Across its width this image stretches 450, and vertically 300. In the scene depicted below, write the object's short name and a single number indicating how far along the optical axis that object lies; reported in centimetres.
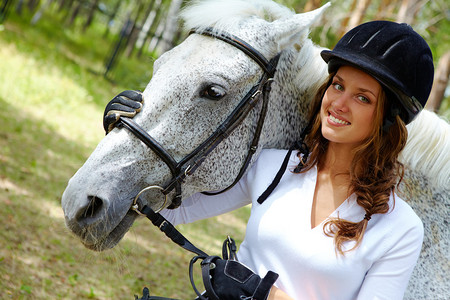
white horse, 190
